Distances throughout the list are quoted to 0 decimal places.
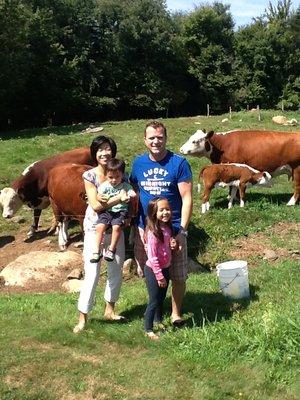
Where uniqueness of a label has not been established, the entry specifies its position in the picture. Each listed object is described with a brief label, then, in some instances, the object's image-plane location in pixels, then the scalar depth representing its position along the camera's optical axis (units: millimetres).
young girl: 5434
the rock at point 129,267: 9273
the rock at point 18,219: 13045
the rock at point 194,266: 9257
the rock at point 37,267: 9164
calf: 11719
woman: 5754
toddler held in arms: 5668
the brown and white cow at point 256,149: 12438
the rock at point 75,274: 9016
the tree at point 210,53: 48344
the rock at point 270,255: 9390
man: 5535
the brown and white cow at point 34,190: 12164
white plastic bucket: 6746
